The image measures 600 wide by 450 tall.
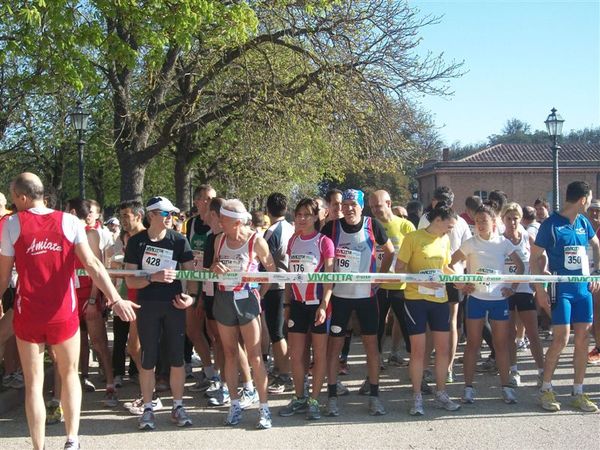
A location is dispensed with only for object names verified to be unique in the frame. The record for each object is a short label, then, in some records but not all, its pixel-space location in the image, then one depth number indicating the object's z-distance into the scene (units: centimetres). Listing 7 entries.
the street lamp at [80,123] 1720
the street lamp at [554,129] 1859
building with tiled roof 5553
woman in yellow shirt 631
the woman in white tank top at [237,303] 593
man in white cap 588
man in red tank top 492
